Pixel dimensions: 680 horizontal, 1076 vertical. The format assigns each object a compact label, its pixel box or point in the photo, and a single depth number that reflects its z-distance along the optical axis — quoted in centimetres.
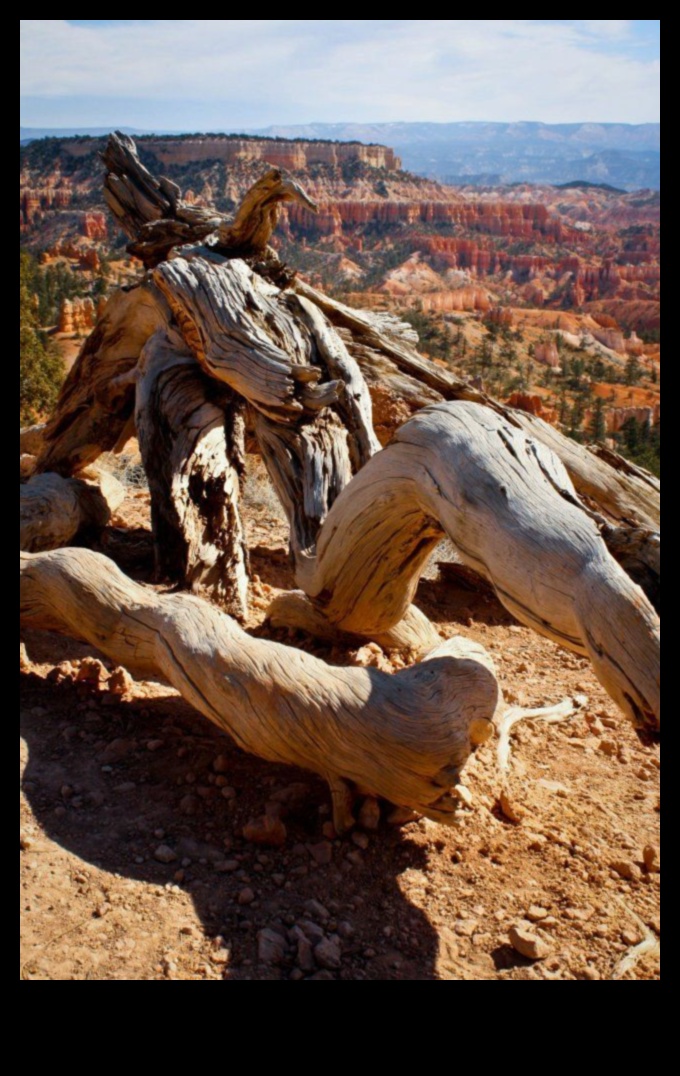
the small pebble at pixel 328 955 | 246
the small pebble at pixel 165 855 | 279
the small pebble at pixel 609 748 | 367
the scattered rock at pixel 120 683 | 373
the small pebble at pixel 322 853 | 286
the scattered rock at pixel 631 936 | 261
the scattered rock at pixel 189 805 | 303
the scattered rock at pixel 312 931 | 252
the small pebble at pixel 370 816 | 302
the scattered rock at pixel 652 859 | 292
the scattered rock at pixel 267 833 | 290
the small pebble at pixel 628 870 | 288
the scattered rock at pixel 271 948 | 245
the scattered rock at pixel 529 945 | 251
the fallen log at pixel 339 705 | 293
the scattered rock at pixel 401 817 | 307
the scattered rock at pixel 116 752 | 328
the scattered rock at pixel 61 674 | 376
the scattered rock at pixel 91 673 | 373
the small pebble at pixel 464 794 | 304
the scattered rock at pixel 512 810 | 314
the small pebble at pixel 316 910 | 263
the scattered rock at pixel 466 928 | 263
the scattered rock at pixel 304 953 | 244
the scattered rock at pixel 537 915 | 267
